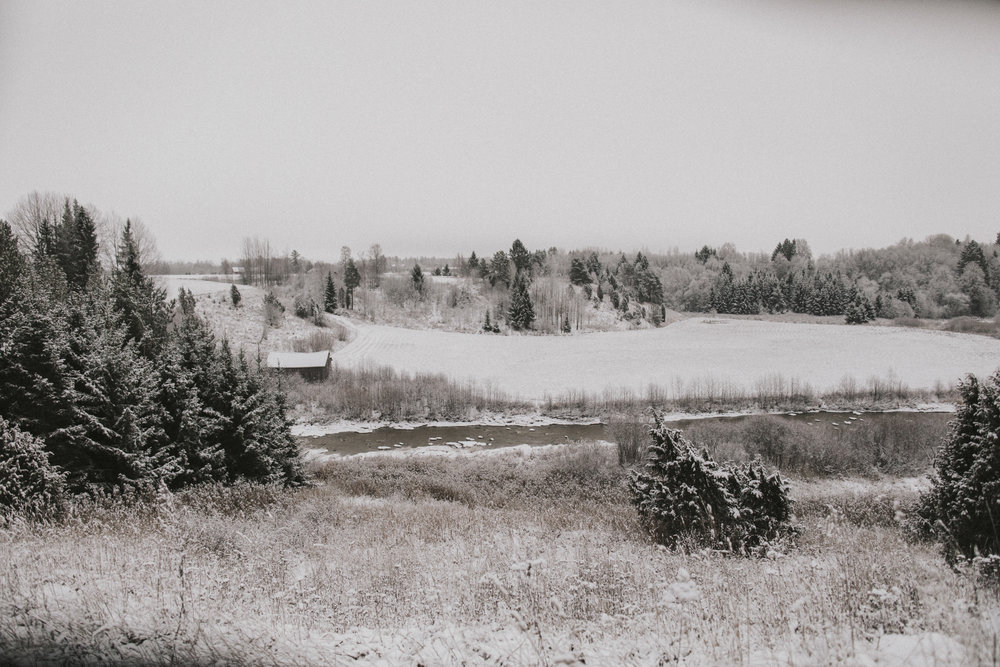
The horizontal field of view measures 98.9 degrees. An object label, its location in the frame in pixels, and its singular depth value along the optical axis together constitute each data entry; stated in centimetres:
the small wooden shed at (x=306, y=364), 3697
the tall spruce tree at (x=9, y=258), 2069
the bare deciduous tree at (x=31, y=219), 4262
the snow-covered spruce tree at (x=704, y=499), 936
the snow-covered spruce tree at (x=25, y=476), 742
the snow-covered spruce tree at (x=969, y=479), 891
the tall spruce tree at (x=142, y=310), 1672
